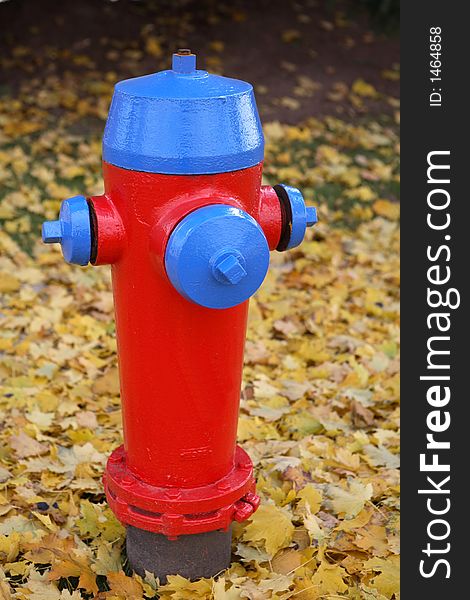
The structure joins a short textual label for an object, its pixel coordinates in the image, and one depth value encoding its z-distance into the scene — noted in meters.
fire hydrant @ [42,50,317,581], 2.03
